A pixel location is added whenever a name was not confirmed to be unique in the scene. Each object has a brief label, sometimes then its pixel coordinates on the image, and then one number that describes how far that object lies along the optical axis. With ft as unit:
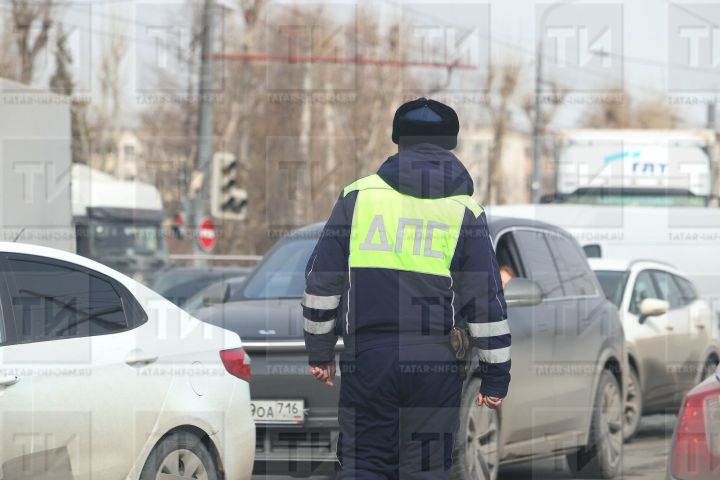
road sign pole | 79.20
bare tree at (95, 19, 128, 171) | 181.88
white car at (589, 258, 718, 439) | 47.16
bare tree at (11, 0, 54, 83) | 141.18
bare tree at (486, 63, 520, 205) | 177.06
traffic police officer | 18.83
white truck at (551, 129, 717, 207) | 80.64
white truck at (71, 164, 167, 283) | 94.94
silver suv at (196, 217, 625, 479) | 29.68
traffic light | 78.02
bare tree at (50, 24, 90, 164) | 146.51
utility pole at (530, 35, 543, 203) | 121.54
